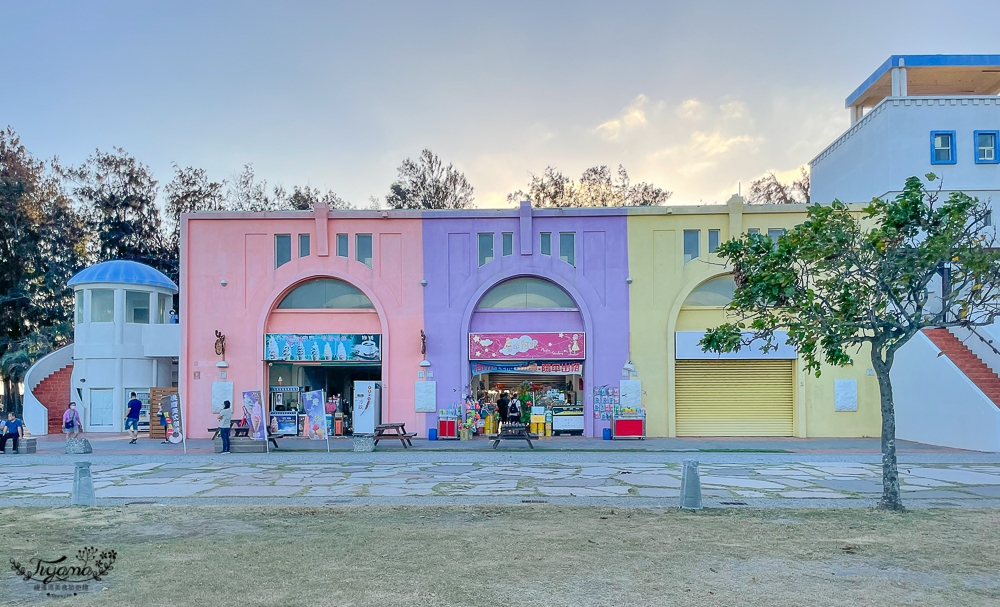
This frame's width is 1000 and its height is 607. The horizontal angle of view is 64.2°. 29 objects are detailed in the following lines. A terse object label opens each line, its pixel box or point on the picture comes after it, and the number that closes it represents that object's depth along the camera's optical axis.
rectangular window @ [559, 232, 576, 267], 27.59
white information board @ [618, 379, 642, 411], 26.66
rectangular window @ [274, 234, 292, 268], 27.84
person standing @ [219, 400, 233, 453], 22.16
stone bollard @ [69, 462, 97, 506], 13.38
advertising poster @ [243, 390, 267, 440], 22.95
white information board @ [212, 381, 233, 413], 27.08
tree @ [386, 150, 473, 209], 47.47
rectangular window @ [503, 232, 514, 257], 27.62
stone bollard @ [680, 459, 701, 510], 12.77
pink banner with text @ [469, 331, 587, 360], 27.16
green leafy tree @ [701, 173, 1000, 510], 12.59
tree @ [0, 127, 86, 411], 42.62
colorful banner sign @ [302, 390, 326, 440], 23.33
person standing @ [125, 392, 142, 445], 27.28
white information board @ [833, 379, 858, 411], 26.42
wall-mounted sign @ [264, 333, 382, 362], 27.48
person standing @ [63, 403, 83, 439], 25.59
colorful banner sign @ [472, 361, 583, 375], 27.31
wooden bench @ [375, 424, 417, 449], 23.48
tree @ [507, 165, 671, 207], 48.41
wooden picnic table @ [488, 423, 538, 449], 23.33
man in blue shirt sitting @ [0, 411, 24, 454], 22.78
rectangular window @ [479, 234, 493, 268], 27.69
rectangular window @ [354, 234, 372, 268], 27.83
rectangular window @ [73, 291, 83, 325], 31.47
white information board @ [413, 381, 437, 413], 26.83
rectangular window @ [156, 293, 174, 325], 33.42
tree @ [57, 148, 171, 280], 45.88
